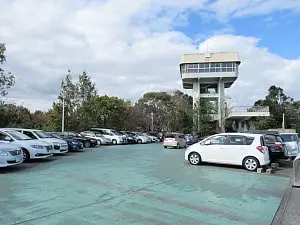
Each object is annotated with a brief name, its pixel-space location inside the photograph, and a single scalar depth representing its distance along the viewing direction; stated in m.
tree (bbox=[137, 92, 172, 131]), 63.34
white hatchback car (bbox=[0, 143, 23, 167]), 11.40
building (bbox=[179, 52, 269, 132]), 60.09
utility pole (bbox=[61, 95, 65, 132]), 37.09
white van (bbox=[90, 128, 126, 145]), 34.44
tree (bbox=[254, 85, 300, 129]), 61.24
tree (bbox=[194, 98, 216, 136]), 53.50
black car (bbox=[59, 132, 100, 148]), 26.90
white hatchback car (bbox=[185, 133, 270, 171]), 14.16
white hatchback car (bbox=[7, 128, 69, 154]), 17.50
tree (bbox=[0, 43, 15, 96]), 22.11
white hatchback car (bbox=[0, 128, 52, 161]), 14.45
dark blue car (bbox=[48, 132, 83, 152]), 22.36
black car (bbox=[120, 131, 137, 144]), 37.53
